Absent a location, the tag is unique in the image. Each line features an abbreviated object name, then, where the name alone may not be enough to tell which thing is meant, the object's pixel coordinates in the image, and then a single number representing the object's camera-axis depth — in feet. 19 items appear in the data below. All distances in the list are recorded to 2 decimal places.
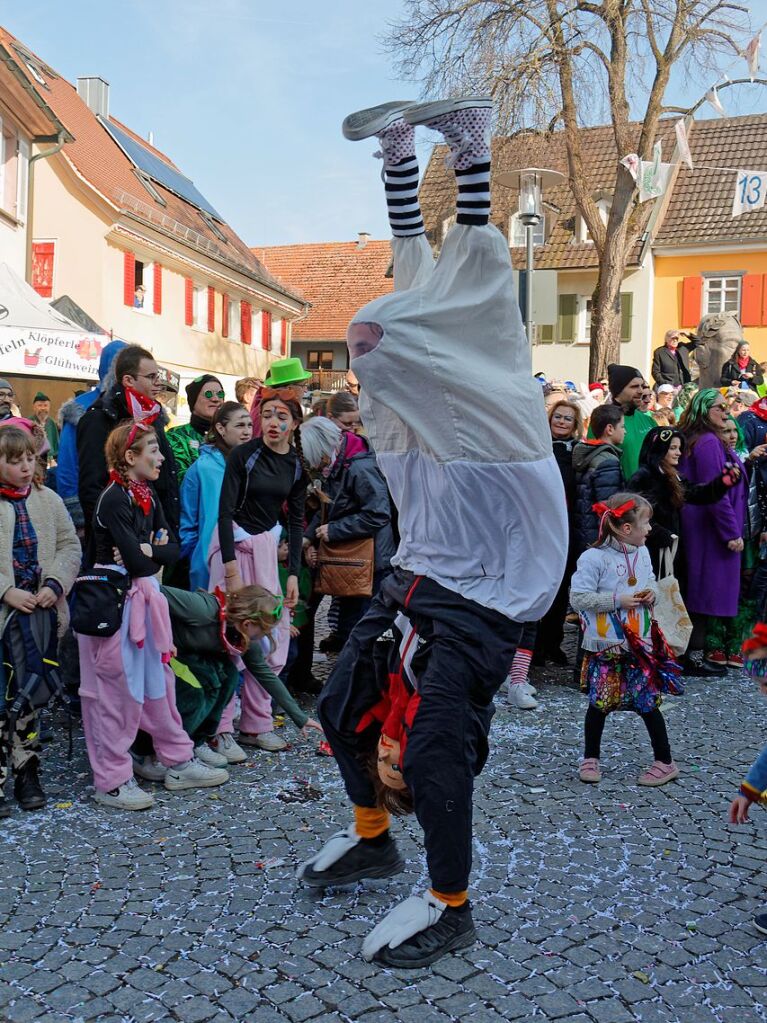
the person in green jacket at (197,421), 20.77
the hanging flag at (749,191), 58.78
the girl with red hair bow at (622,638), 15.93
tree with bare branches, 59.06
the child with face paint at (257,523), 17.34
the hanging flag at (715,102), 50.29
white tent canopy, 36.70
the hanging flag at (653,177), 55.52
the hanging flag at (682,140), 53.88
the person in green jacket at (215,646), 16.37
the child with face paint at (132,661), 14.88
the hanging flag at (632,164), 55.06
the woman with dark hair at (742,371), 45.34
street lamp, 35.40
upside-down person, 9.81
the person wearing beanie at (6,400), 23.52
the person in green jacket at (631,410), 24.41
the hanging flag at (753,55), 47.29
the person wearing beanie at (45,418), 37.65
